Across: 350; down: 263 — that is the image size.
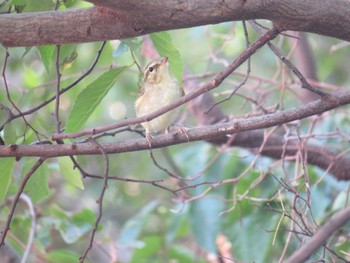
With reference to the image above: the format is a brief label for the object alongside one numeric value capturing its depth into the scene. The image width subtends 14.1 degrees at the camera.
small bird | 5.88
